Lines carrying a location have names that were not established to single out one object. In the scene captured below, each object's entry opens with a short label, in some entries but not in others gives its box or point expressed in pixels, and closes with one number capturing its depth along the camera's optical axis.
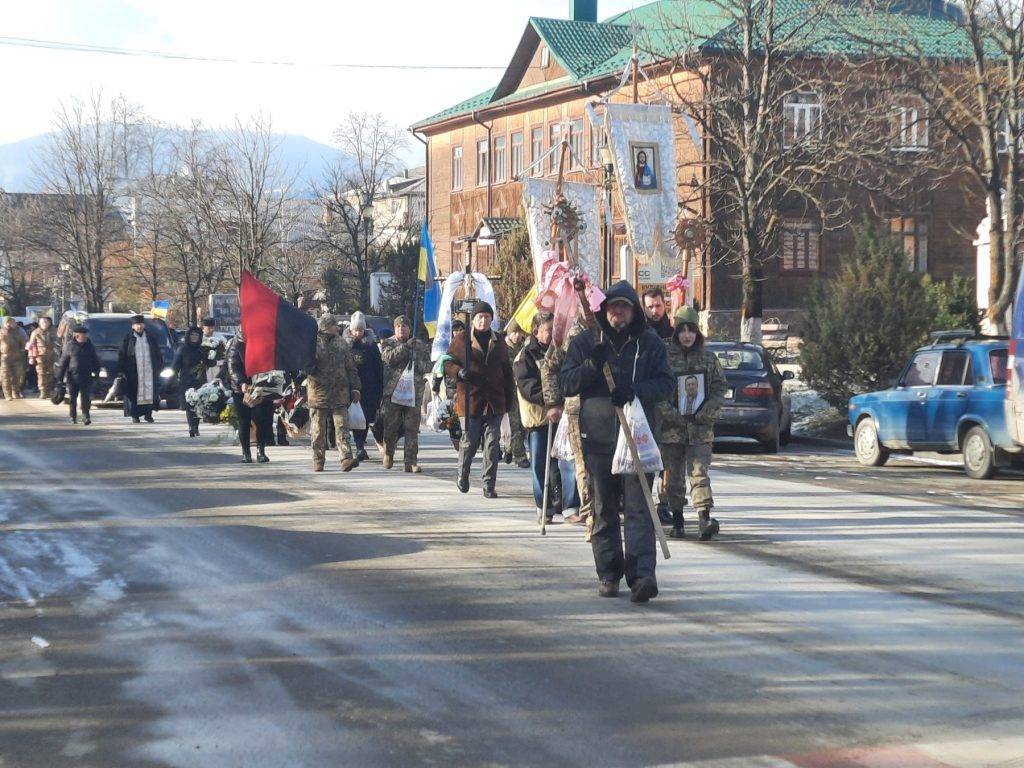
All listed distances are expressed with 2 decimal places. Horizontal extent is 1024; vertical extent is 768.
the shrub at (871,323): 22.98
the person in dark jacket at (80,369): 24.95
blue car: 16.77
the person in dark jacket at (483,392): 14.21
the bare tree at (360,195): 55.28
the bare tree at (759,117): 30.02
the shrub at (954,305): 23.67
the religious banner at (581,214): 21.64
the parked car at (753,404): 20.45
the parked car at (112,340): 30.78
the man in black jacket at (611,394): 8.70
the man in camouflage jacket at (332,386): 16.59
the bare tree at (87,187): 65.12
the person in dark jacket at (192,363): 22.02
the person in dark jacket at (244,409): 17.59
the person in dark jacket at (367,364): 17.08
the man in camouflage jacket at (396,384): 16.66
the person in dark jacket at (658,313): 12.05
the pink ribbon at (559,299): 11.34
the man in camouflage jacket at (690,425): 11.05
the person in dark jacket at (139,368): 25.19
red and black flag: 16.59
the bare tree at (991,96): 23.81
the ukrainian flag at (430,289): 25.45
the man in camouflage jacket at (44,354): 32.50
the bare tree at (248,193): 53.75
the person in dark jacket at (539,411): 12.00
